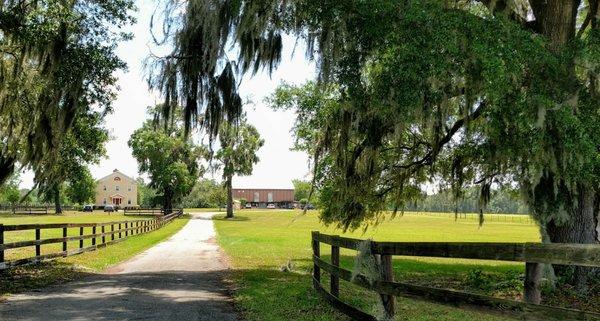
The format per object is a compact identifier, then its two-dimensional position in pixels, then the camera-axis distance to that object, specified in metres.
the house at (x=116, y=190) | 128.88
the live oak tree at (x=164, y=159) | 69.19
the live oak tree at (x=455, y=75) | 8.87
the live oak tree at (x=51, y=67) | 12.26
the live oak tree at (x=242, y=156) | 63.93
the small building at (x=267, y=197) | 167.25
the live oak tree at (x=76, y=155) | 17.12
